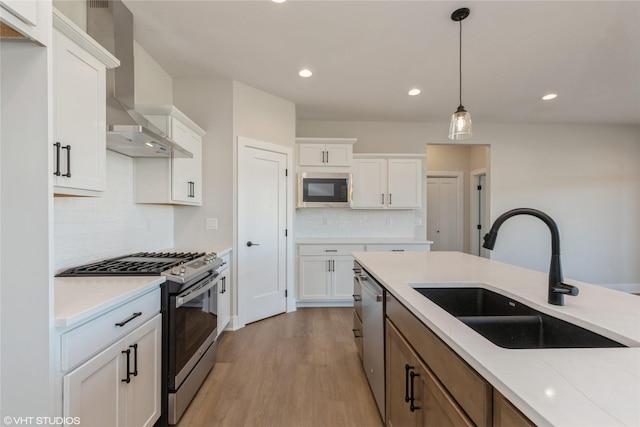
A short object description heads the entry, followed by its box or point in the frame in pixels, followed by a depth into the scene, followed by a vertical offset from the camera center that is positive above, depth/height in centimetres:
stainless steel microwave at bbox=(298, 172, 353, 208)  394 +33
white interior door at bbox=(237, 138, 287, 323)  319 -22
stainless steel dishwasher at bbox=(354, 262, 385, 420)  164 -78
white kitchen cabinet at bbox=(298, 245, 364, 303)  376 -80
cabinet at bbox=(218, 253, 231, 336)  274 -86
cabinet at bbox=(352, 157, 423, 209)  415 +46
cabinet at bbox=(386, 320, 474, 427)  88 -68
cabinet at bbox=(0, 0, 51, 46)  86 +62
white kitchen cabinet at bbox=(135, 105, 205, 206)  237 +38
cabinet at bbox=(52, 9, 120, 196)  134 +52
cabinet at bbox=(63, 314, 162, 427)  107 -74
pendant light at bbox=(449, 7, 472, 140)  207 +70
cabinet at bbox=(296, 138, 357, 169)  394 +87
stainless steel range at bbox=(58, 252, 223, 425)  162 -64
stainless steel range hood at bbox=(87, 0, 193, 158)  178 +91
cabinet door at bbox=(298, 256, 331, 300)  376 -84
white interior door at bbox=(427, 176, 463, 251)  585 +2
